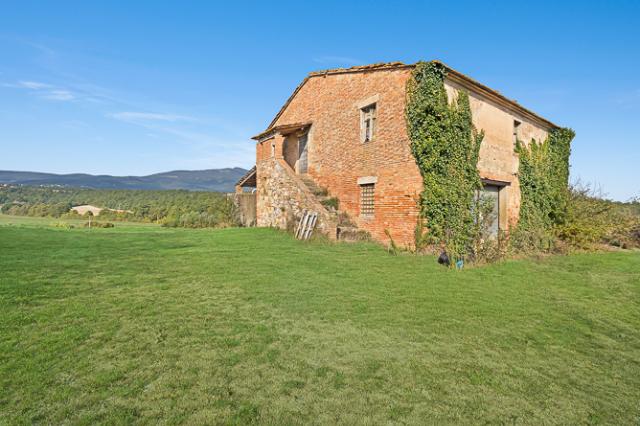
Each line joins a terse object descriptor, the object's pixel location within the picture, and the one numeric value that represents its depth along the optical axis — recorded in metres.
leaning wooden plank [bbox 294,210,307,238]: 13.05
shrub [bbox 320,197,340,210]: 13.98
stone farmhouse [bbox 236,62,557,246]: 11.73
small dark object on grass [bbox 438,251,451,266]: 9.60
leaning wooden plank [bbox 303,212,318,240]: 12.56
